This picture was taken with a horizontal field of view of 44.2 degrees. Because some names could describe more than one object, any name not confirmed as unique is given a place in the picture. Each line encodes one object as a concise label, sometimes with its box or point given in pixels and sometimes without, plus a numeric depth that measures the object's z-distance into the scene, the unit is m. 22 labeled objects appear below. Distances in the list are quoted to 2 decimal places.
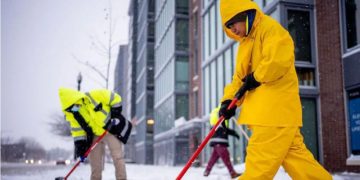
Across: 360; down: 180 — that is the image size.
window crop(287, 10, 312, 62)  13.82
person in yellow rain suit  3.26
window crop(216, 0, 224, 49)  19.98
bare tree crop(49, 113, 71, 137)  44.03
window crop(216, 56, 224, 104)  19.59
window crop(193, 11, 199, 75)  28.68
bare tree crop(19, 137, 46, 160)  116.50
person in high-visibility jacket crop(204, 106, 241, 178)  10.77
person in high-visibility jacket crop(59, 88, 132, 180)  6.98
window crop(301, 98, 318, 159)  13.38
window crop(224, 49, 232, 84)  18.48
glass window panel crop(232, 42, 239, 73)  17.65
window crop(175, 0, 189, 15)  31.17
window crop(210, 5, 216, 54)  21.11
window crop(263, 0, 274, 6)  14.82
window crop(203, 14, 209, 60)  22.33
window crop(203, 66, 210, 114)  21.94
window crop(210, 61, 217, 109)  20.86
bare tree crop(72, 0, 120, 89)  17.81
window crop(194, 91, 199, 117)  27.71
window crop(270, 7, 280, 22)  13.83
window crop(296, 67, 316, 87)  13.97
